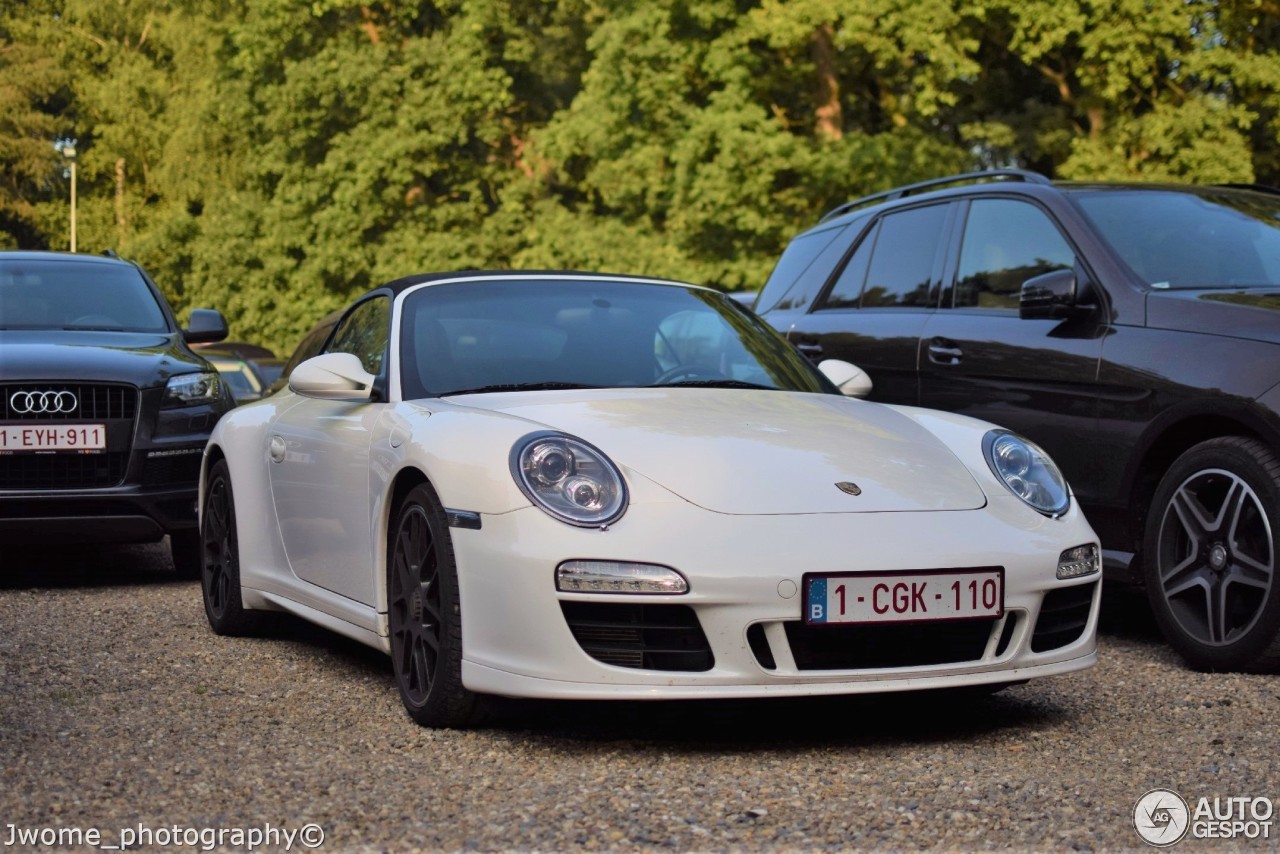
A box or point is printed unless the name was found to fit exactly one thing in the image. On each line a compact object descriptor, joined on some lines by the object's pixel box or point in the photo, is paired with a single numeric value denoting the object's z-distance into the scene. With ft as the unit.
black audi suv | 26.48
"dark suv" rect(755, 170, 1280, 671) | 18.54
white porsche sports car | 14.05
